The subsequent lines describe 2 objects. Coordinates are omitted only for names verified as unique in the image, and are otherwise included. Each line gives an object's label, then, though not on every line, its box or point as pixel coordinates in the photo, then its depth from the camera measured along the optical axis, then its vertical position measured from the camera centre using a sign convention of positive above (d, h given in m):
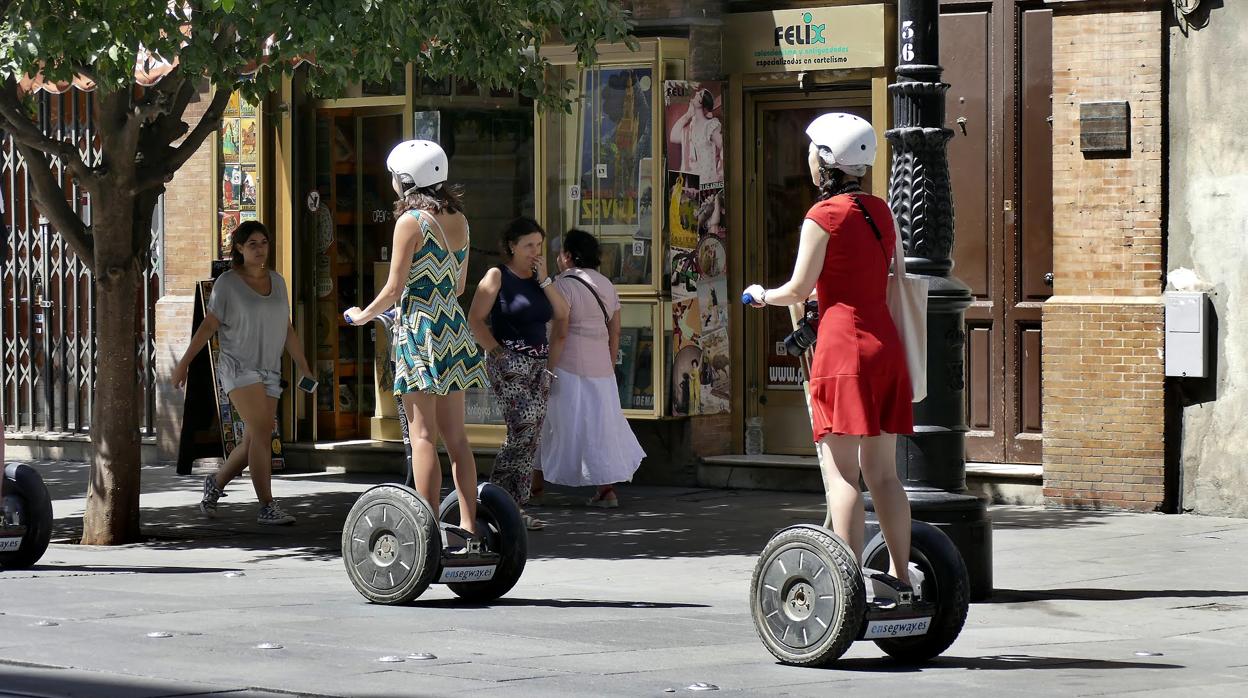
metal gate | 16.23 +0.20
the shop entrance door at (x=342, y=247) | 15.76 +0.65
